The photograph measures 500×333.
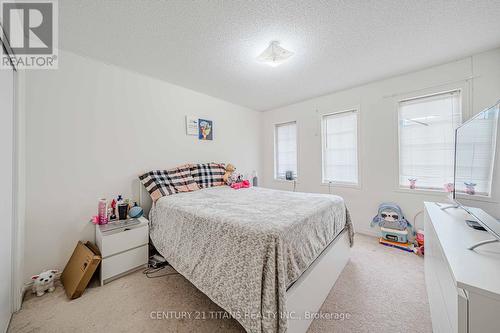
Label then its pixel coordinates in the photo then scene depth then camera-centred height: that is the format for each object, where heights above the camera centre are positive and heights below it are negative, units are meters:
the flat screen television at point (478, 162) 1.01 +0.03
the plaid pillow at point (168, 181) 2.32 -0.23
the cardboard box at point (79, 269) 1.61 -1.01
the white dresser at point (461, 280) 0.64 -0.47
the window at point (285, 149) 4.07 +0.42
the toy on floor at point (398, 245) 2.39 -1.12
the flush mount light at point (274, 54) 1.88 +1.26
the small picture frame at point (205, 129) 3.20 +0.69
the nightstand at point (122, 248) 1.77 -0.90
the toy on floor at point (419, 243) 2.29 -1.06
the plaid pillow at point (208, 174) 2.94 -0.14
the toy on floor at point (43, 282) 1.62 -1.10
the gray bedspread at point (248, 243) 1.03 -0.60
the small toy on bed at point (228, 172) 3.22 -0.12
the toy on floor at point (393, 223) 2.52 -0.85
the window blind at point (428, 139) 2.37 +0.40
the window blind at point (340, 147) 3.18 +0.37
